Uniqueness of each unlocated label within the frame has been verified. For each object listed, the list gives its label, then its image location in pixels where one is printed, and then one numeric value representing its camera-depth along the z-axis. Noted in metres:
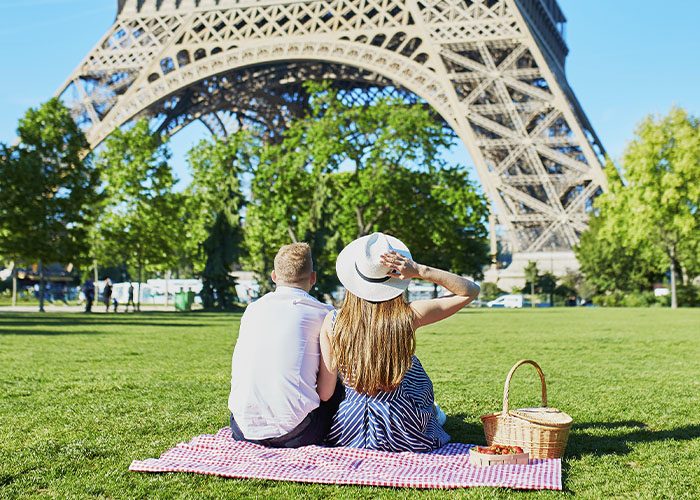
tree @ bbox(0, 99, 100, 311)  26.91
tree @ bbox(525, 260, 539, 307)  39.85
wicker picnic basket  4.89
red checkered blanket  4.34
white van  45.91
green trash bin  35.81
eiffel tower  36.19
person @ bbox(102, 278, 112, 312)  32.88
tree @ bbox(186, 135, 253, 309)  34.56
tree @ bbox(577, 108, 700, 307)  34.41
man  4.90
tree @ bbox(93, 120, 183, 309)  34.44
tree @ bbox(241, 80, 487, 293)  32.00
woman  4.56
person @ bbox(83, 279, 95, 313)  31.11
